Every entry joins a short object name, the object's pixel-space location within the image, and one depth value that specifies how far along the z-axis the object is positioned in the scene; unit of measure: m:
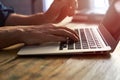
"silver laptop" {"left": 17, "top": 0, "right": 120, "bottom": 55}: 0.73
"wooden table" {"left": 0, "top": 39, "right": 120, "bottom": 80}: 0.57
